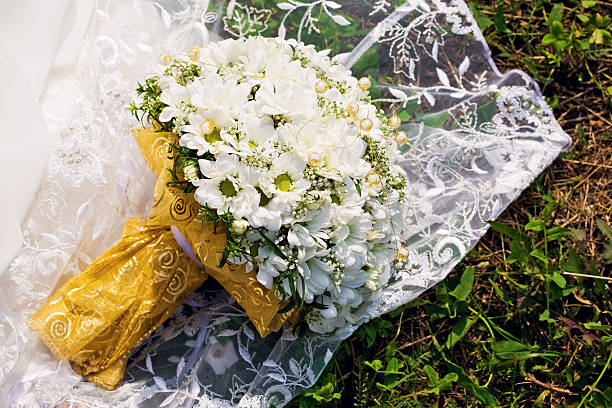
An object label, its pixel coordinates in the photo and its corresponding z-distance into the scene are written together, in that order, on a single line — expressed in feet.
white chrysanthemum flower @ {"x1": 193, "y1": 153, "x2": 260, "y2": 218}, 3.34
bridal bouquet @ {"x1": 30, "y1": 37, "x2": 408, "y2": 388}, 3.41
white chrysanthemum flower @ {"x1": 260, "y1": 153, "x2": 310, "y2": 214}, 3.33
